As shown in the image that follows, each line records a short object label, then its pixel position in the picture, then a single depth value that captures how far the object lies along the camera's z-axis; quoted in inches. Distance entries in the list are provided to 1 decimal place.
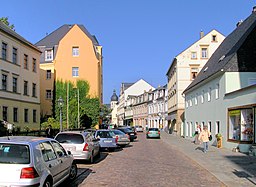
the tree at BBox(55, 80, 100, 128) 2005.2
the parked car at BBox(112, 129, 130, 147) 1036.2
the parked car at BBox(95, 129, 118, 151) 879.2
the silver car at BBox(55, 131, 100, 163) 588.1
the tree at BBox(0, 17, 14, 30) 1996.8
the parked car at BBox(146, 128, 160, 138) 1715.8
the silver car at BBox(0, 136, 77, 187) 279.9
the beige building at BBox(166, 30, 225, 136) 1946.4
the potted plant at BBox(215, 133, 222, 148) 989.7
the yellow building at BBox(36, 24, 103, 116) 2062.0
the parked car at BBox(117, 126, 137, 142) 1475.1
